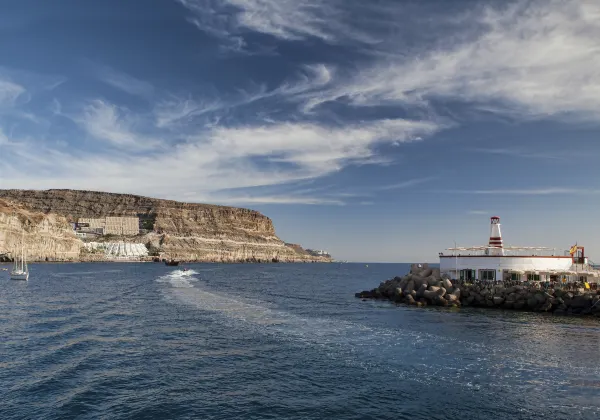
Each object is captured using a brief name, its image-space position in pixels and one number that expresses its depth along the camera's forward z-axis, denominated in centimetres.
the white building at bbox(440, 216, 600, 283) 5003
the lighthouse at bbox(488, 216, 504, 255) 5262
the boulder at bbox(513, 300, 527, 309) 4453
